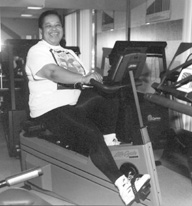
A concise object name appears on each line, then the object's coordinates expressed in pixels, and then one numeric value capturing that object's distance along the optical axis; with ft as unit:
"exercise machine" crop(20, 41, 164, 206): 6.52
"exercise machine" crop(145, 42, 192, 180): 7.06
